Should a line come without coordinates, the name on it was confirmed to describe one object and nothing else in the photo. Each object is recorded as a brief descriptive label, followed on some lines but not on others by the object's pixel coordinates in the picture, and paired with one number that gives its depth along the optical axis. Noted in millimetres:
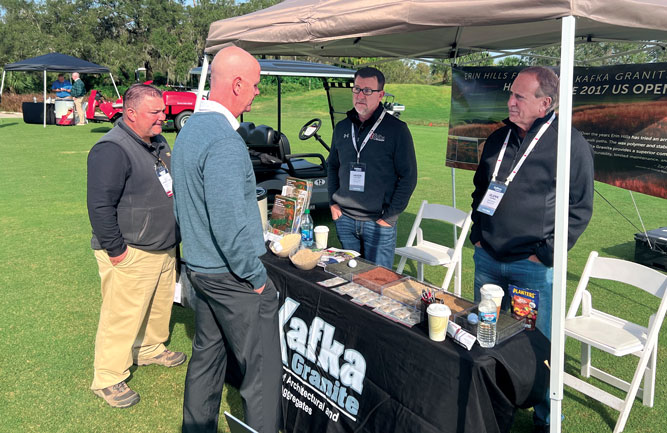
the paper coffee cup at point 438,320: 1962
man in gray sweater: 1947
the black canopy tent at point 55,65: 19266
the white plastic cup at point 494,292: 2041
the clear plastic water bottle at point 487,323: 1947
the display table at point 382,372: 1938
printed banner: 3479
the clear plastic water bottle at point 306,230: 3223
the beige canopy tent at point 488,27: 1799
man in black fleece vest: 2727
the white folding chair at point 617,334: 2643
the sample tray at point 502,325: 2029
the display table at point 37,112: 20078
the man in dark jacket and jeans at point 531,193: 2432
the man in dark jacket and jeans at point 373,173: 3330
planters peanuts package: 2178
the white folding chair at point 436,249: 4027
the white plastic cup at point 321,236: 3094
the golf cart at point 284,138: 6148
